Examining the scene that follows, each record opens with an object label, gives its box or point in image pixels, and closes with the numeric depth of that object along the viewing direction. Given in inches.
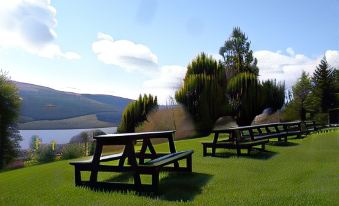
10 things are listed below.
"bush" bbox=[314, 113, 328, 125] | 1438.7
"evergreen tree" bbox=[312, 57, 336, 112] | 1907.0
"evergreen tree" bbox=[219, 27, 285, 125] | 1171.3
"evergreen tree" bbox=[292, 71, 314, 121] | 1961.4
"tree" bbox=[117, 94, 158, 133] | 1202.0
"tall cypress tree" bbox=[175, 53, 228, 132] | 1122.7
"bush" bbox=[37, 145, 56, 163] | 706.4
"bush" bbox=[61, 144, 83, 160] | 645.3
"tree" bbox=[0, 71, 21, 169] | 973.2
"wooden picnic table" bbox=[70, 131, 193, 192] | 247.4
